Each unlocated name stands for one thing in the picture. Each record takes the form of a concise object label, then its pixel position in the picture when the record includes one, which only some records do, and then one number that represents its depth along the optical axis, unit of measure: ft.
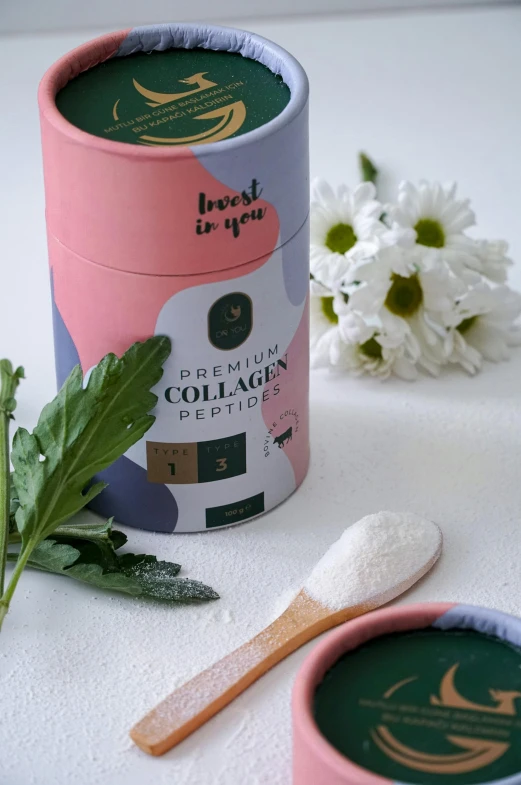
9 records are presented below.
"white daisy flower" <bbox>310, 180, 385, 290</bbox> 2.30
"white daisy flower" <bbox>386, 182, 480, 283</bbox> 2.32
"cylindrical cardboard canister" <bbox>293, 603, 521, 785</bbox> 1.74
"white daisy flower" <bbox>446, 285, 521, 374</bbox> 2.34
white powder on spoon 2.02
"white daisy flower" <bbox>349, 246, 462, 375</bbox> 2.28
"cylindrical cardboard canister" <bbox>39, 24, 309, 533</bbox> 1.94
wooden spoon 1.90
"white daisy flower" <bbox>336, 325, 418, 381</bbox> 2.35
